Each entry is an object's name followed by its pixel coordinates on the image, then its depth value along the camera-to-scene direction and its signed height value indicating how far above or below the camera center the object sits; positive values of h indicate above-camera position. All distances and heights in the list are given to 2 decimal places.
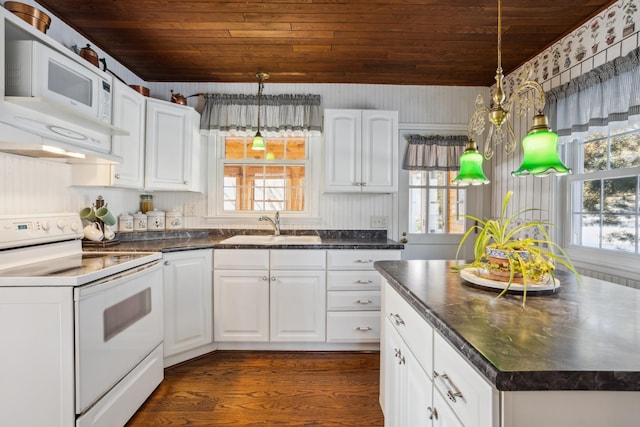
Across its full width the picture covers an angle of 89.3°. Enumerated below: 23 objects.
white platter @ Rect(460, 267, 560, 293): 1.14 -0.25
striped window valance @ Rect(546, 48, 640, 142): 1.82 +0.74
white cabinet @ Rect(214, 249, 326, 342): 2.62 -0.67
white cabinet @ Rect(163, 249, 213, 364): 2.36 -0.69
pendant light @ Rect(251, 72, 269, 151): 2.70 +1.06
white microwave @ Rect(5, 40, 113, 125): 1.49 +0.66
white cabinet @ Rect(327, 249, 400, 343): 2.65 -0.67
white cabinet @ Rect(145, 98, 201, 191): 2.63 +0.55
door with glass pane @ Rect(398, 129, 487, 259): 3.31 +0.05
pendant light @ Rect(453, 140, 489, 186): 1.44 +0.22
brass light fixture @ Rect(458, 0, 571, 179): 1.07 +0.22
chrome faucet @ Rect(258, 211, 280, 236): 3.06 -0.08
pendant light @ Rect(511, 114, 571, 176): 1.07 +0.22
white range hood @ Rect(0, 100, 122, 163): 1.40 +0.36
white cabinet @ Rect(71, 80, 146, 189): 2.26 +0.44
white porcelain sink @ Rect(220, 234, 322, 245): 2.67 -0.25
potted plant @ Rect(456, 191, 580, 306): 1.15 -0.17
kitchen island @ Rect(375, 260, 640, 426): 0.62 -0.29
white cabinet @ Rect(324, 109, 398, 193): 2.96 +0.61
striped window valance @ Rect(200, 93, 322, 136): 3.09 +0.95
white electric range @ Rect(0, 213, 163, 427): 1.40 -0.57
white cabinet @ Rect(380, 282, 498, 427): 0.75 -0.49
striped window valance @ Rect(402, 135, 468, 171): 3.23 +0.63
